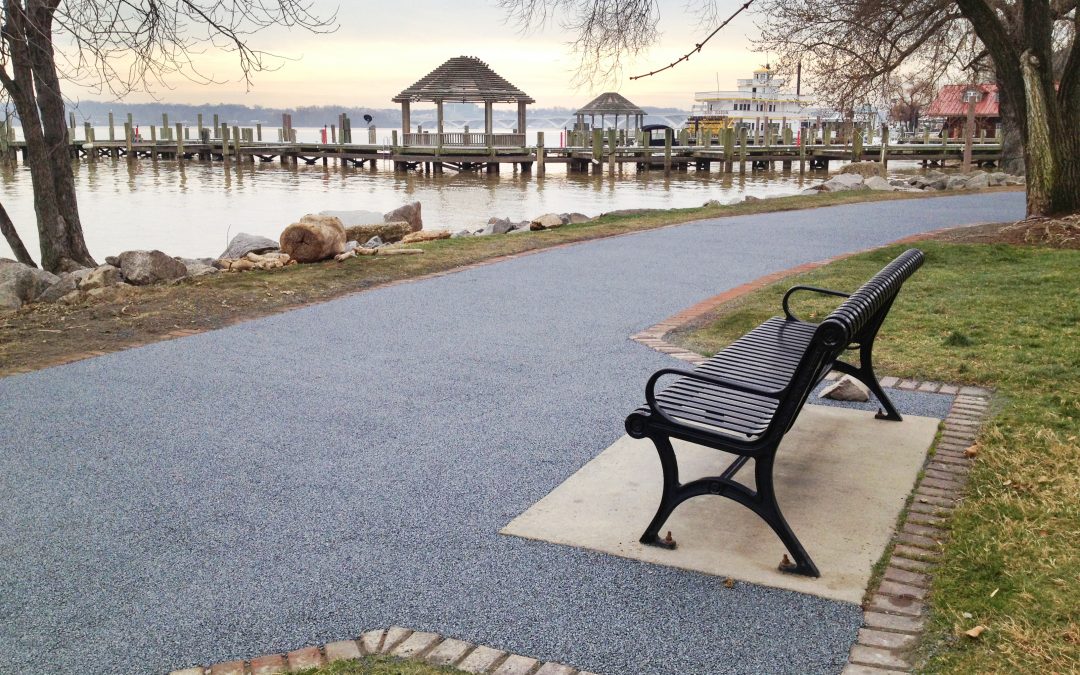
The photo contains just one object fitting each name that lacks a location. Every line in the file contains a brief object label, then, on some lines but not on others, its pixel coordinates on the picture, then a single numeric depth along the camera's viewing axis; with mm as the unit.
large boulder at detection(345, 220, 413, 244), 17453
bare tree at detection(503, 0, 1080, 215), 12195
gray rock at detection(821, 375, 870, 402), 5660
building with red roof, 59112
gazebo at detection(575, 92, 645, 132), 61000
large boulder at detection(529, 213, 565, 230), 16172
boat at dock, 88688
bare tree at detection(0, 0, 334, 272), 11406
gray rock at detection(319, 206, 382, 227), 19297
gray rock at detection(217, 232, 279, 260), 14859
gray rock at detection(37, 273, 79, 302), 10259
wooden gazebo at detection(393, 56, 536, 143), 48219
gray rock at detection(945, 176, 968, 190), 24400
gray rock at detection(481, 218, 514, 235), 20188
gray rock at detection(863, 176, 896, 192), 23408
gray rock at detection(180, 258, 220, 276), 12006
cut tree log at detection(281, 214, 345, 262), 11656
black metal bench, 3486
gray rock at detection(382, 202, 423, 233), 19938
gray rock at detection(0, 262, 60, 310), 10028
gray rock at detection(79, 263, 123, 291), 10570
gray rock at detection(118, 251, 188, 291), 11273
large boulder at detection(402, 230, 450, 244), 15130
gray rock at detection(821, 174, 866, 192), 25109
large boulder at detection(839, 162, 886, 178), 30798
